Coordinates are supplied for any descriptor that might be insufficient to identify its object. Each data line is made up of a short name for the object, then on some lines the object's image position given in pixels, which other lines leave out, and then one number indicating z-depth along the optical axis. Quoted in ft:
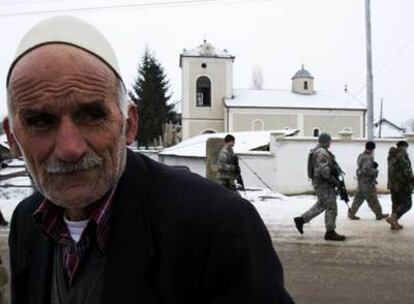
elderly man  4.37
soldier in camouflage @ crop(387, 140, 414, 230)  35.81
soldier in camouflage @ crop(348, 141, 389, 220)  39.78
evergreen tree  169.58
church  181.25
